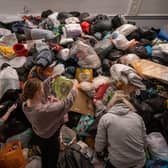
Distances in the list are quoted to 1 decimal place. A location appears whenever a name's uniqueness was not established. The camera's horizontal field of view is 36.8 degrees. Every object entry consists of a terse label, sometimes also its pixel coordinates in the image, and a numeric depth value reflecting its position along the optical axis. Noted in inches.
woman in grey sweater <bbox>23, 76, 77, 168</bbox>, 75.9
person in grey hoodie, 80.7
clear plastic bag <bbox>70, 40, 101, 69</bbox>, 122.1
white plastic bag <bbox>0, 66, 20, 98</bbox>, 109.0
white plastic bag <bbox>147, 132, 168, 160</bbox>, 97.3
